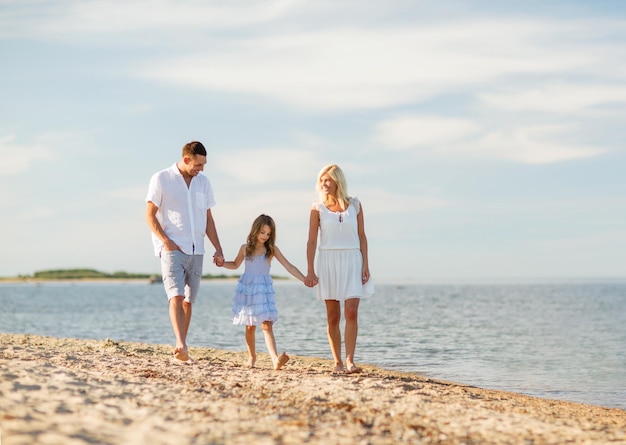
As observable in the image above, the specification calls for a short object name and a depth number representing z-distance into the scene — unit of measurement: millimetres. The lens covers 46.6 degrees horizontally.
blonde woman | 7961
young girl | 8438
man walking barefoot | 8086
